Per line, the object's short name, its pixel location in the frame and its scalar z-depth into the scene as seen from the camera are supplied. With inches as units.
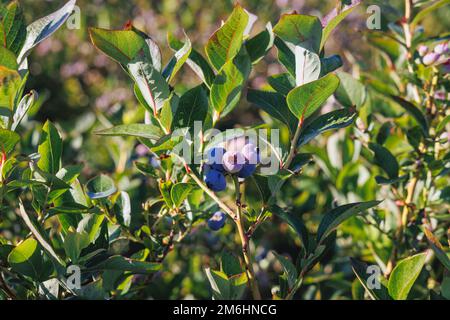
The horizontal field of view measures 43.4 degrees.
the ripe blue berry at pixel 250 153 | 29.5
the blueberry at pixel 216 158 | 29.8
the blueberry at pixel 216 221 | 36.7
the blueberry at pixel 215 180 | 30.7
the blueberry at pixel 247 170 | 29.7
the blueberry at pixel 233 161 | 29.1
